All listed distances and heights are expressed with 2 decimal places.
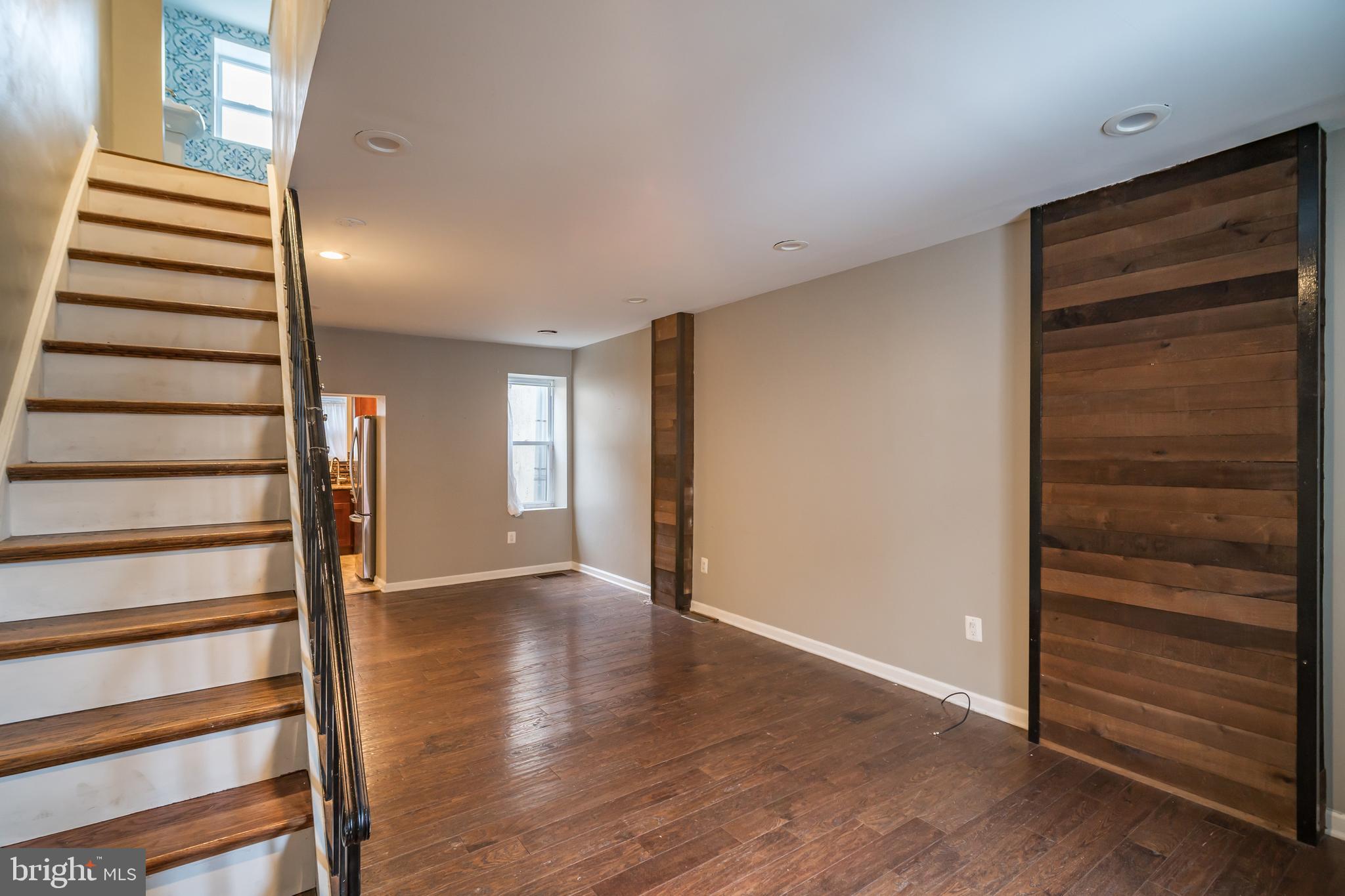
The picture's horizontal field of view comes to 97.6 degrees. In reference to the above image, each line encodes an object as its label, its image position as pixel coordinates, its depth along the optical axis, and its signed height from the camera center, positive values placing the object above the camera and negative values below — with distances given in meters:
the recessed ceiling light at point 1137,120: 1.90 +1.07
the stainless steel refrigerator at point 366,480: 5.73 -0.31
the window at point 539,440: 6.47 +0.06
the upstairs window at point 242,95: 5.43 +3.34
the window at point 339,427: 7.92 +0.28
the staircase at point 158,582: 1.35 -0.39
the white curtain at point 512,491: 6.14 -0.47
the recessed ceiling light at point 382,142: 2.07 +1.10
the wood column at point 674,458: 4.89 -0.10
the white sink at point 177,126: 4.41 +2.50
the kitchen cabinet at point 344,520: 7.00 -0.87
